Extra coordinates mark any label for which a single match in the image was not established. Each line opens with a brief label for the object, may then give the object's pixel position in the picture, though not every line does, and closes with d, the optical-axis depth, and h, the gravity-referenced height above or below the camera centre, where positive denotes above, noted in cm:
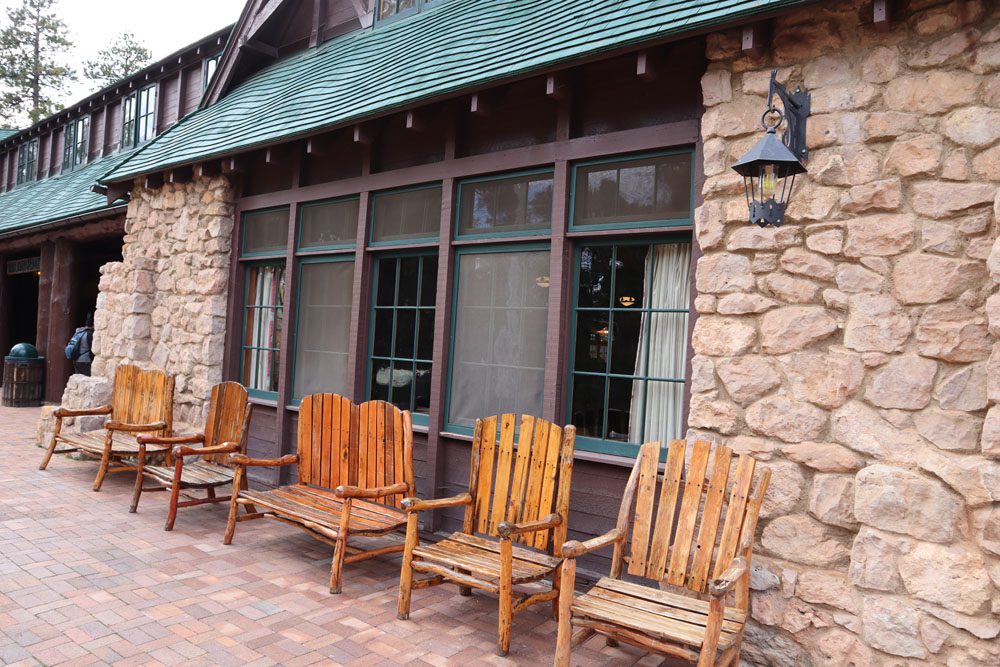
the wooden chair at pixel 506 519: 355 -98
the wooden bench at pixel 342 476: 424 -97
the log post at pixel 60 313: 1198 +3
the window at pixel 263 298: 695 +29
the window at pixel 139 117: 1314 +390
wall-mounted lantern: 322 +90
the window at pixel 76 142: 1512 +382
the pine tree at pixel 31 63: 2780 +1011
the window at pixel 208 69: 1196 +438
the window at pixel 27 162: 1711 +376
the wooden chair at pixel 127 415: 611 -94
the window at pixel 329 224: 621 +97
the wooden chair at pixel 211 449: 527 -99
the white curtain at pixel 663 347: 421 +1
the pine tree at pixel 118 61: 2968 +1118
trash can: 1211 -110
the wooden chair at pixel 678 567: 287 -102
